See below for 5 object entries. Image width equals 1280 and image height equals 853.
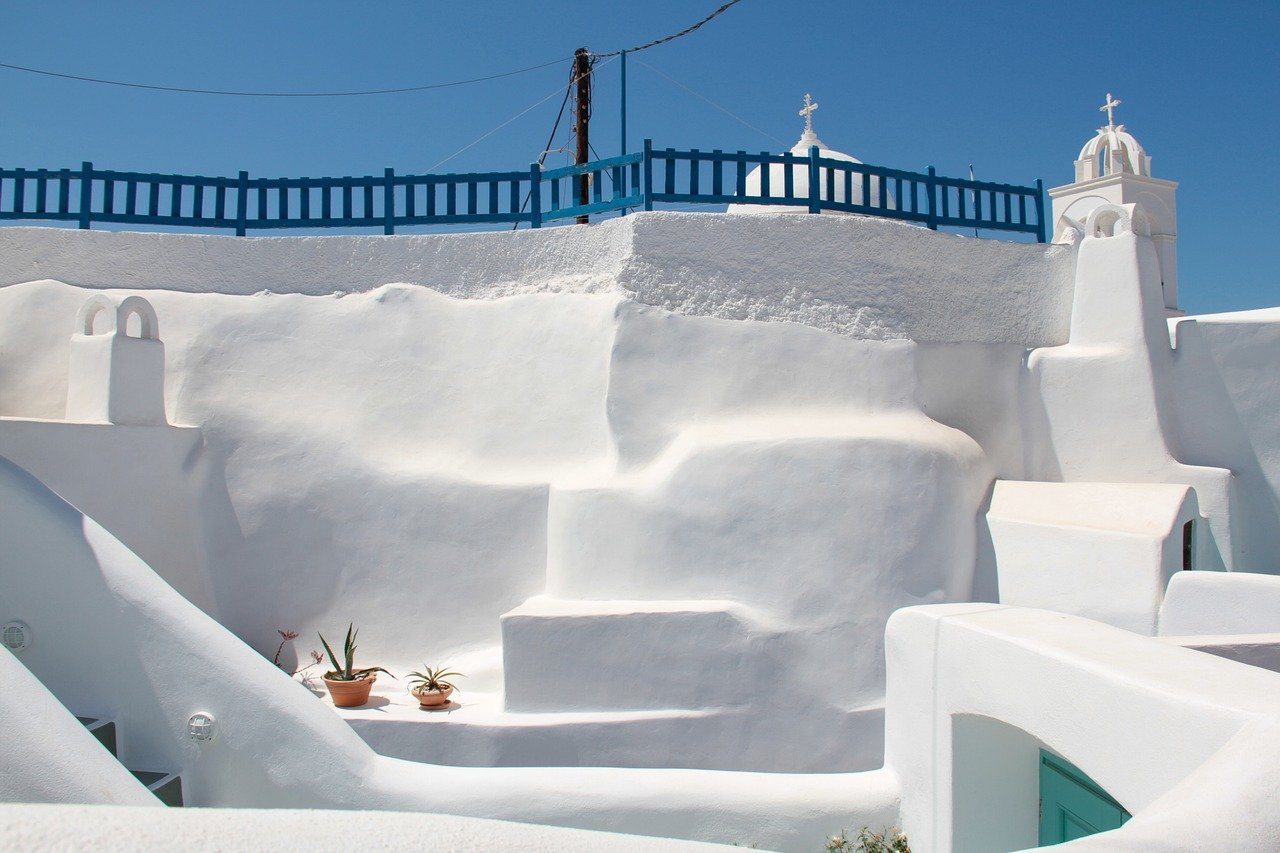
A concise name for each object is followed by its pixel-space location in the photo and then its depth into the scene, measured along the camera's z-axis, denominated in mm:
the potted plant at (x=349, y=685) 7762
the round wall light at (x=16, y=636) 4883
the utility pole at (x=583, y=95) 16391
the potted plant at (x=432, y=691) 7711
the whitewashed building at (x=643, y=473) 7109
